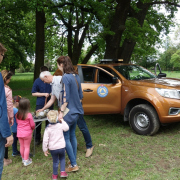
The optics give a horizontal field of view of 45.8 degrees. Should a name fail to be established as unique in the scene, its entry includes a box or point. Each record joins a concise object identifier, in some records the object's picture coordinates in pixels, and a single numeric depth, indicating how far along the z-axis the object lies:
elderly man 3.88
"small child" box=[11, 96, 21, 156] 4.33
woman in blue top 3.39
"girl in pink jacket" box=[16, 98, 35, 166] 3.83
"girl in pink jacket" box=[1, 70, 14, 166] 2.78
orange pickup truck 4.93
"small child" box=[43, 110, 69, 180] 3.22
